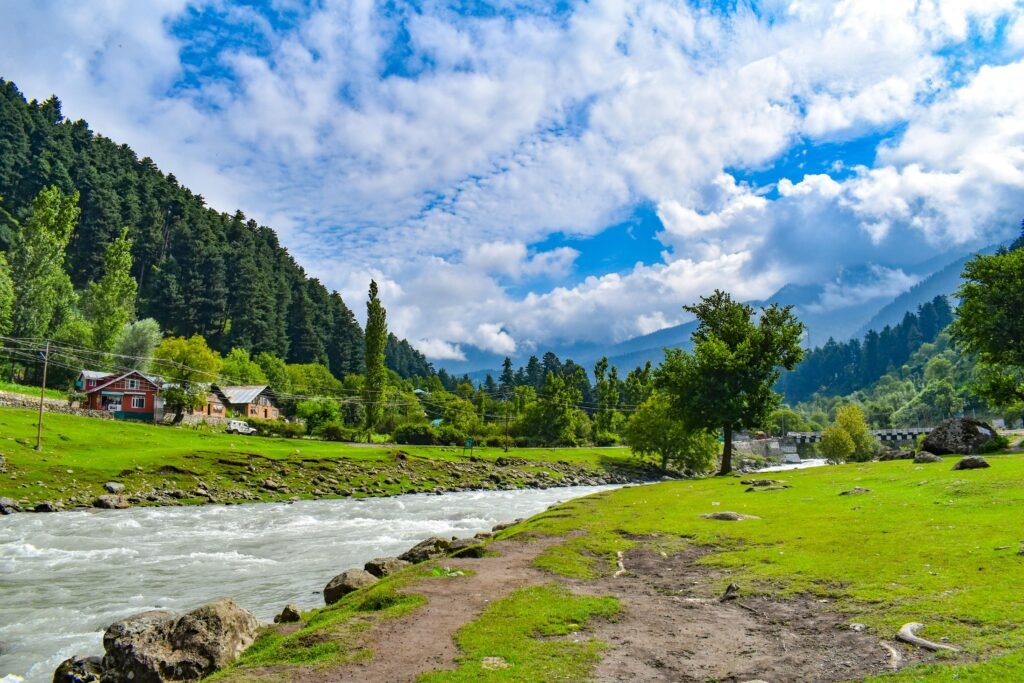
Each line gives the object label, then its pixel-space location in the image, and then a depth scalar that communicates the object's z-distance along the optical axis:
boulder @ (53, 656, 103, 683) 11.83
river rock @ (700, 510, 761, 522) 24.64
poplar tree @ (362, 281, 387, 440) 105.75
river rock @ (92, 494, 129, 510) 42.31
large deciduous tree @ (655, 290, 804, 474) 56.25
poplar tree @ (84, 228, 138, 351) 101.94
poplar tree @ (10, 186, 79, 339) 95.56
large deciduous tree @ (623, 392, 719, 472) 90.06
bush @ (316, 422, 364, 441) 102.95
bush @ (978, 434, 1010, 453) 43.72
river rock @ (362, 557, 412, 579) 19.98
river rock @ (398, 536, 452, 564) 21.97
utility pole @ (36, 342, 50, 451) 50.36
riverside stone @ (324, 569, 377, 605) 17.38
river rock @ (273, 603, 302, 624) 14.75
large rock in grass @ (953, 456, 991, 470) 31.22
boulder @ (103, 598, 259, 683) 11.19
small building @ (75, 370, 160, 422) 95.12
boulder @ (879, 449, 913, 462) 51.00
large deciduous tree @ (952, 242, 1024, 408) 45.72
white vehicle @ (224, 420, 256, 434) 96.36
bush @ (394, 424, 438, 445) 109.25
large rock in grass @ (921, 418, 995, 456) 45.22
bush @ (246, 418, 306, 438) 102.19
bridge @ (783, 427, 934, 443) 163.62
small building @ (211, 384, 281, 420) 123.38
